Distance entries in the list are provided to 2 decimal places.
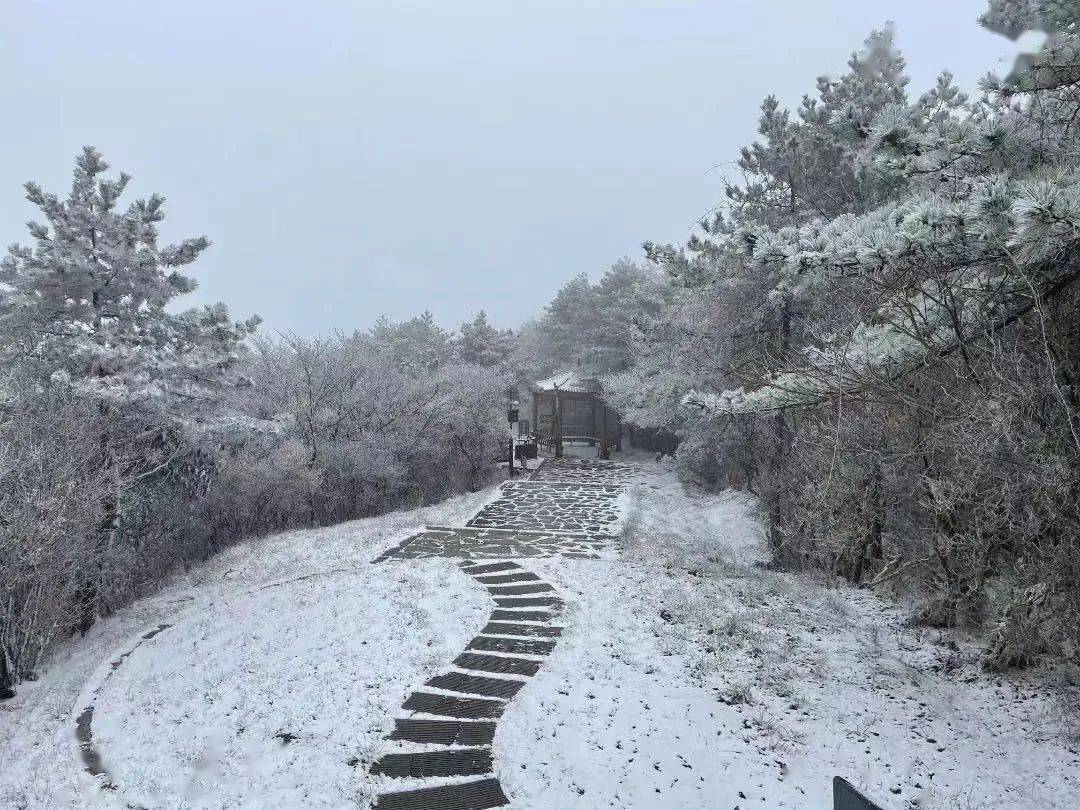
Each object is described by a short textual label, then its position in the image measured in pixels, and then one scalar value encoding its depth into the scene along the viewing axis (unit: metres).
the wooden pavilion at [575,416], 21.94
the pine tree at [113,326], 7.29
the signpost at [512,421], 16.94
